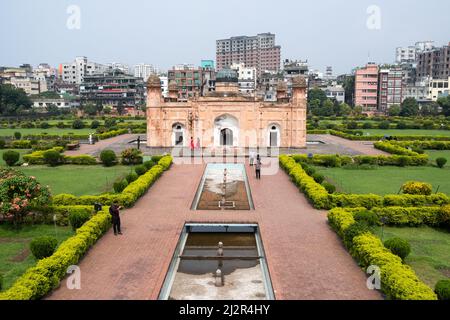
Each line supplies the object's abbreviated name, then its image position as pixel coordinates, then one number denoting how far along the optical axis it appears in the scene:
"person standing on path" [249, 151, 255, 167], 27.91
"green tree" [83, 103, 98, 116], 82.12
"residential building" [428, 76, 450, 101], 92.19
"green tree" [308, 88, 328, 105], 92.06
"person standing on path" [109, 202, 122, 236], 13.99
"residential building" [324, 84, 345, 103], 100.94
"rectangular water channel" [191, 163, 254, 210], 18.27
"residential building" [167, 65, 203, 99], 97.88
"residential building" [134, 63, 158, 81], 183.25
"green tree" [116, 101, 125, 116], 89.07
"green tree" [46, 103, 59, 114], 86.84
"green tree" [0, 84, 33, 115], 77.39
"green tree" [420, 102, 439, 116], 77.69
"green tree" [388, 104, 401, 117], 77.50
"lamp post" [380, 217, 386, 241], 14.08
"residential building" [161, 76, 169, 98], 120.40
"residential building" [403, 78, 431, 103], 93.75
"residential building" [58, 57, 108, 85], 138.25
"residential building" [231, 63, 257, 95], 106.25
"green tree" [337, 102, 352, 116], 79.88
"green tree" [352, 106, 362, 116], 79.34
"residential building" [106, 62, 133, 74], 155.98
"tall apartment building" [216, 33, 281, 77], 148.00
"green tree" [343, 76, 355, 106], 96.49
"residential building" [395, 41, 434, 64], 171.00
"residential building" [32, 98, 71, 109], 102.31
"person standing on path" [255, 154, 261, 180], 23.52
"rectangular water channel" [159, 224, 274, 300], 10.33
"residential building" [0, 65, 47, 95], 112.94
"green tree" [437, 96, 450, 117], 73.07
